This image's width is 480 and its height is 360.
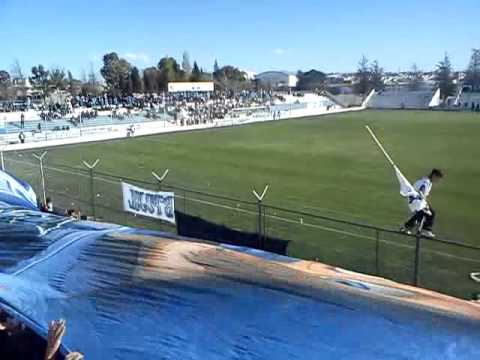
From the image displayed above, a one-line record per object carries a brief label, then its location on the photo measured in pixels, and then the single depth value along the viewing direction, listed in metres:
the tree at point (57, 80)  93.12
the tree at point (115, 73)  96.11
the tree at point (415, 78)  117.51
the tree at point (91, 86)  96.22
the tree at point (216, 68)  136.50
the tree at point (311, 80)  138.98
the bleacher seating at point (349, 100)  91.56
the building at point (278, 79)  142.20
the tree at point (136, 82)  93.50
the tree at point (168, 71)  96.38
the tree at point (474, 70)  117.14
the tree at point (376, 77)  120.59
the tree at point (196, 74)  101.11
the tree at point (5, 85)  84.93
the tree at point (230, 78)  113.88
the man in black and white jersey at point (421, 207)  10.83
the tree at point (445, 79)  103.20
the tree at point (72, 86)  98.38
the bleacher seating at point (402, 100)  87.00
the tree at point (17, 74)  104.56
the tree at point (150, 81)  94.94
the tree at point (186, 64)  122.38
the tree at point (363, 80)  117.00
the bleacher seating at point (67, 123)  43.22
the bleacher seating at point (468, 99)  80.31
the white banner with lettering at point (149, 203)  11.60
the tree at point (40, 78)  91.36
